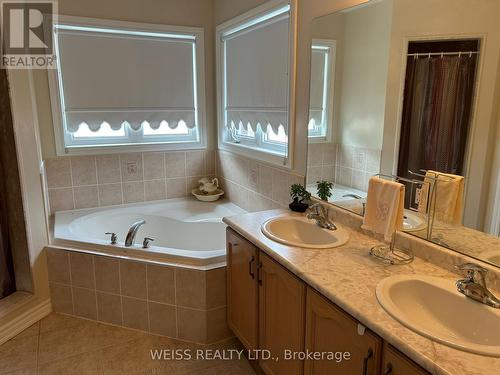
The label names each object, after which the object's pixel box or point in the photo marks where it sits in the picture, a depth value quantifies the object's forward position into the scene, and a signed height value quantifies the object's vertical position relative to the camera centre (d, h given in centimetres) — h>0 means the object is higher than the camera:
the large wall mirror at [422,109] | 136 +1
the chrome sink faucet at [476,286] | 119 -58
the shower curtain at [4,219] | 235 -75
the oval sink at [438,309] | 114 -66
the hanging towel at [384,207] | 157 -42
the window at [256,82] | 251 +22
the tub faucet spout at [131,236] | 246 -84
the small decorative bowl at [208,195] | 349 -80
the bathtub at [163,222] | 299 -93
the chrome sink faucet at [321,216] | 198 -58
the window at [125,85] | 296 +21
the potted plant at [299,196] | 229 -54
